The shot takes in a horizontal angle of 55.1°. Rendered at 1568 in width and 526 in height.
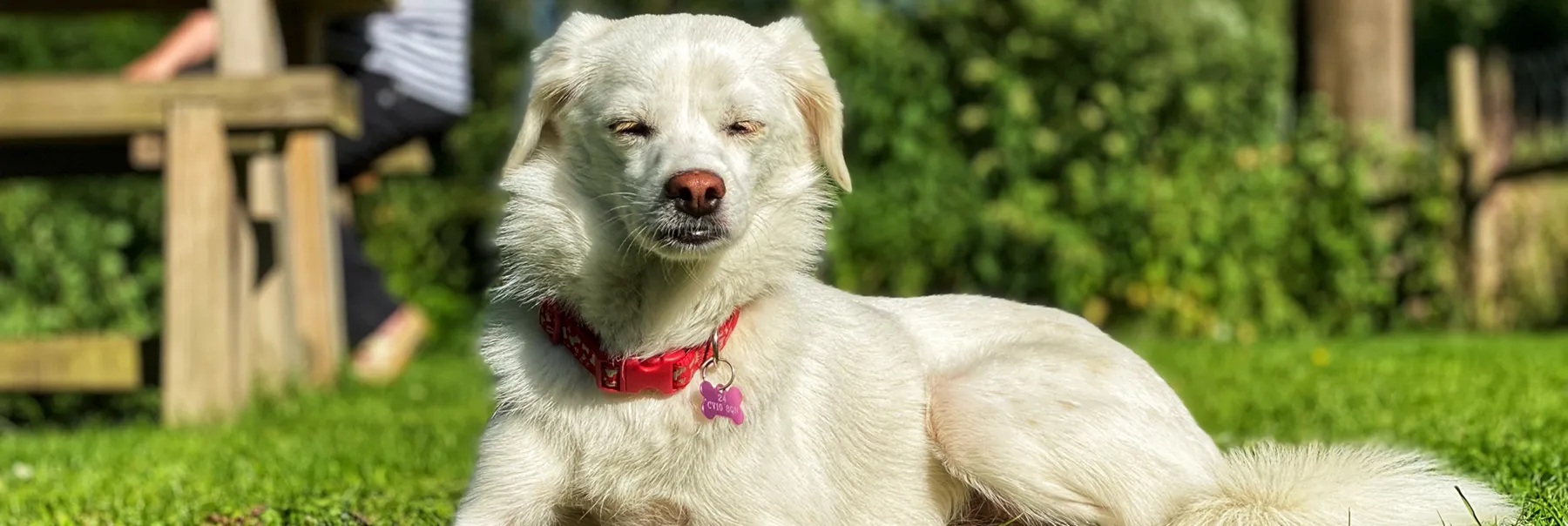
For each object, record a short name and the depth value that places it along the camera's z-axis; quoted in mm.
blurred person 7902
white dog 2717
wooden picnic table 5484
